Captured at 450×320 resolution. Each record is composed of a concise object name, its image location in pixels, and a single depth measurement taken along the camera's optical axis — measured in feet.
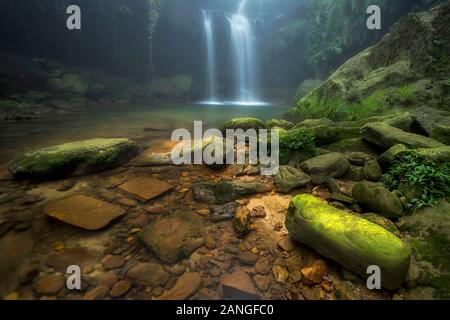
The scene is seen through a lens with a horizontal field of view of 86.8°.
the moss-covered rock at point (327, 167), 13.20
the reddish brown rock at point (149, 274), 8.00
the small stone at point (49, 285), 7.51
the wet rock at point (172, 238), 9.19
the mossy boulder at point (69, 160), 14.28
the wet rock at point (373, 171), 12.37
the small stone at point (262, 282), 7.88
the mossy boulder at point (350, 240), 7.15
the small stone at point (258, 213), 11.30
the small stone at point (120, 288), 7.54
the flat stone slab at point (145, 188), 13.17
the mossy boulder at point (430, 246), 7.34
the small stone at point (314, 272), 7.83
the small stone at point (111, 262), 8.56
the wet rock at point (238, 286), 7.72
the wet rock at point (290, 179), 13.05
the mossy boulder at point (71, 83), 57.12
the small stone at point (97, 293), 7.42
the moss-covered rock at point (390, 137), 12.84
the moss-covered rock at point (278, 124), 26.23
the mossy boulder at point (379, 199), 9.61
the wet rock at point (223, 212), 11.23
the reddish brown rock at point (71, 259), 8.49
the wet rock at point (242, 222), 10.19
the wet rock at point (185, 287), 7.58
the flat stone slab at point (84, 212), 10.50
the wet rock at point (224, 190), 12.76
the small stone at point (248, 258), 8.90
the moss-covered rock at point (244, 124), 24.36
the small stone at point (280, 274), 8.09
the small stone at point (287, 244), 9.27
